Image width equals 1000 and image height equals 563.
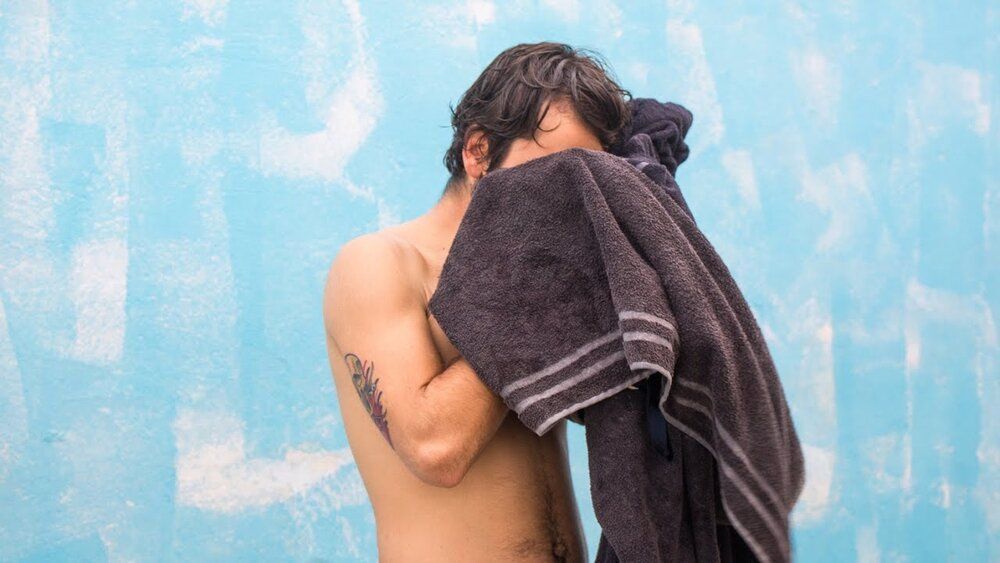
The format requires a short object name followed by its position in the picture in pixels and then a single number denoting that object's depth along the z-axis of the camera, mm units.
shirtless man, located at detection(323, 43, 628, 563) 1282
